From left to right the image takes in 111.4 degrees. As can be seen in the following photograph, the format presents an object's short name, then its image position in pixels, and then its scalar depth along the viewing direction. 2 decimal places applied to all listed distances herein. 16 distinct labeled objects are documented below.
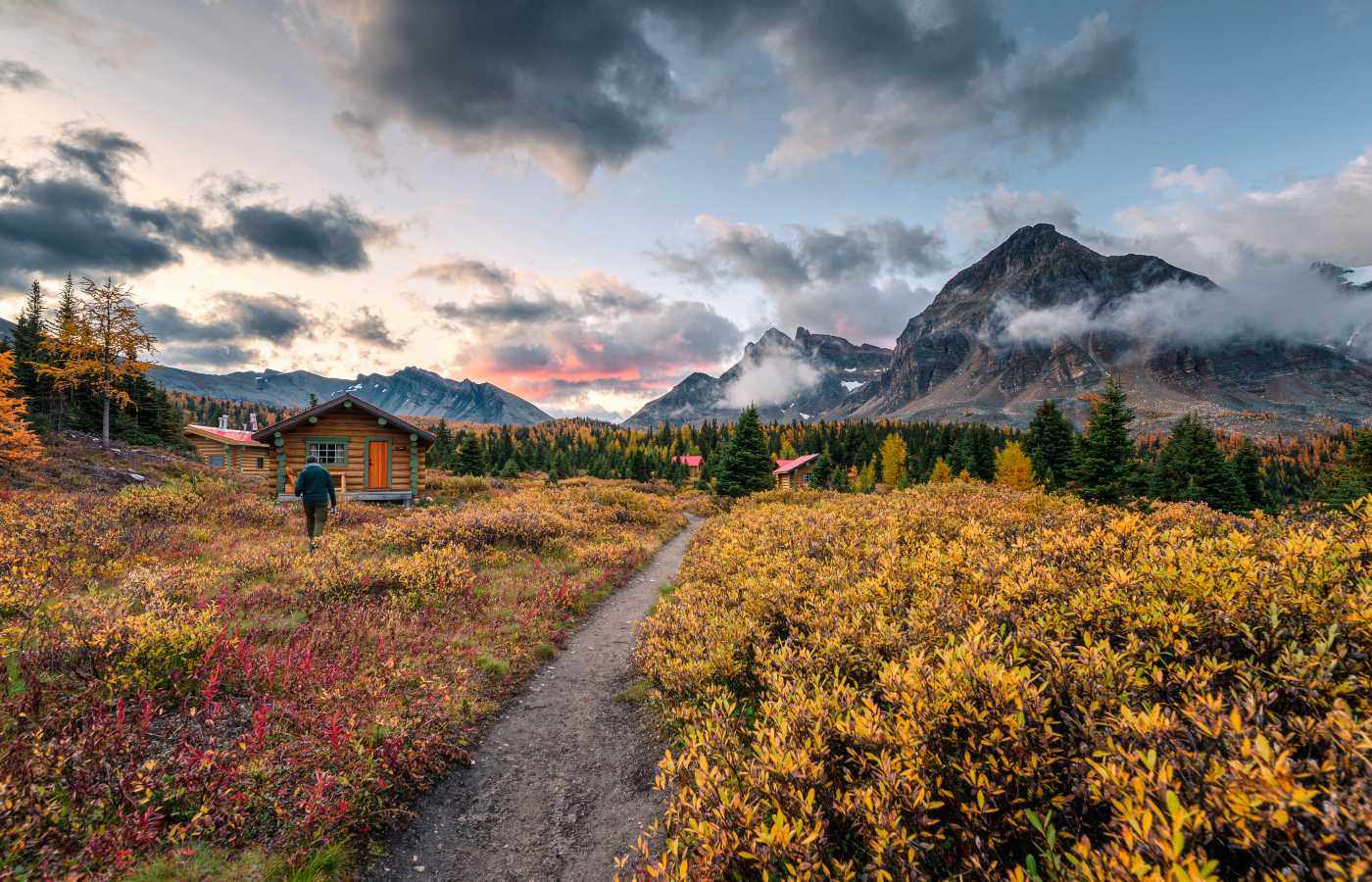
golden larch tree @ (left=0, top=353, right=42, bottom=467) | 18.91
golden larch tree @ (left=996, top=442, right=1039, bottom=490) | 41.22
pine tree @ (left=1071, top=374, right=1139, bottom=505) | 25.06
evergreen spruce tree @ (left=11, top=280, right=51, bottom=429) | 37.69
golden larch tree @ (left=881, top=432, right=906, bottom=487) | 61.88
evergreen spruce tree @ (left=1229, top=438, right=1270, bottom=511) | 42.28
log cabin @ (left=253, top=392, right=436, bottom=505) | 21.84
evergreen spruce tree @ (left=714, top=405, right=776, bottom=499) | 32.72
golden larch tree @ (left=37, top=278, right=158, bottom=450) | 29.84
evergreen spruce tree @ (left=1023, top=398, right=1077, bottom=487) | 44.88
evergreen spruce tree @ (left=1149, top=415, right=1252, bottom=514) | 36.78
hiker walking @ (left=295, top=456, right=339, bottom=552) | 11.87
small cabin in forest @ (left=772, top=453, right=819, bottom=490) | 56.94
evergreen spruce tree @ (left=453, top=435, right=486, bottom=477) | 49.42
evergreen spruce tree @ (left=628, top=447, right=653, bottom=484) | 60.56
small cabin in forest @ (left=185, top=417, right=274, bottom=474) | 38.84
